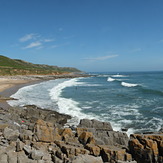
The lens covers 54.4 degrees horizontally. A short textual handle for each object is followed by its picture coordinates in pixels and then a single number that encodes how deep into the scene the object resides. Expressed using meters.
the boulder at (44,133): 9.17
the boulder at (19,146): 7.67
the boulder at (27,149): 7.52
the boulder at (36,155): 7.12
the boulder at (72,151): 7.72
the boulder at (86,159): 6.97
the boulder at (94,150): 7.96
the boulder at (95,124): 12.71
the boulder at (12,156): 6.91
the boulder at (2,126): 9.83
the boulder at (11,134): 8.68
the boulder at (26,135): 8.92
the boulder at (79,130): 10.10
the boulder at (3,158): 6.79
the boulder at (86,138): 8.97
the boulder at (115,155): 7.68
